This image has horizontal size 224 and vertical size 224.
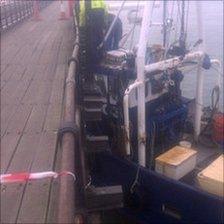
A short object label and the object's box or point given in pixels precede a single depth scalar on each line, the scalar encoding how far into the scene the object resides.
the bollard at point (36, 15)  12.69
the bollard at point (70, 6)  12.96
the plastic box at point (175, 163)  5.09
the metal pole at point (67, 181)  1.70
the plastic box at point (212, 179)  4.76
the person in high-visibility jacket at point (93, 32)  5.49
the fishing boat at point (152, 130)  4.83
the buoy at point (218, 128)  5.87
